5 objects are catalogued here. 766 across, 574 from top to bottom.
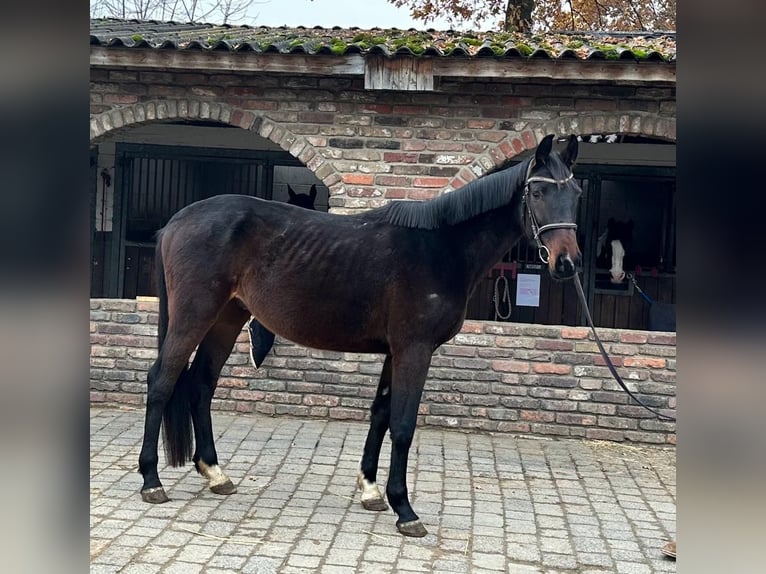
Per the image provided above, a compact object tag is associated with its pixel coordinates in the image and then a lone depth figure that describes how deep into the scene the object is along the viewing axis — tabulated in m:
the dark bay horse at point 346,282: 3.77
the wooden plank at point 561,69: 5.25
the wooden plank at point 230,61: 5.51
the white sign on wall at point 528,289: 7.31
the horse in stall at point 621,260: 7.27
